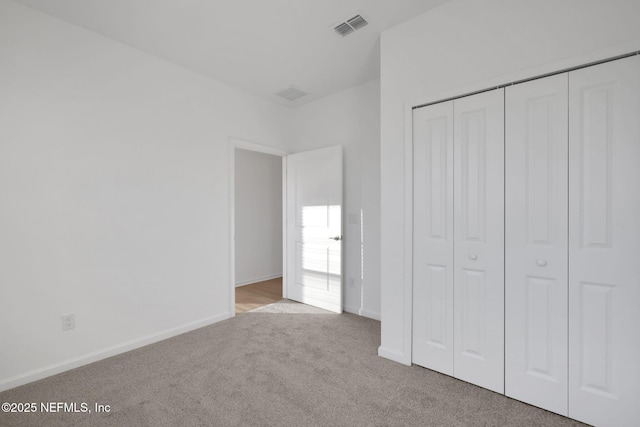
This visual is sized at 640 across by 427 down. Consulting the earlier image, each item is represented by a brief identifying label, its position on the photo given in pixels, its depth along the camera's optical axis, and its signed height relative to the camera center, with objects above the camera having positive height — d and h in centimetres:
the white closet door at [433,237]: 221 -21
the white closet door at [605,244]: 159 -20
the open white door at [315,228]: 373 -23
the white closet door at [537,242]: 179 -21
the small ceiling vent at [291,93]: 369 +158
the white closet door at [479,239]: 200 -21
